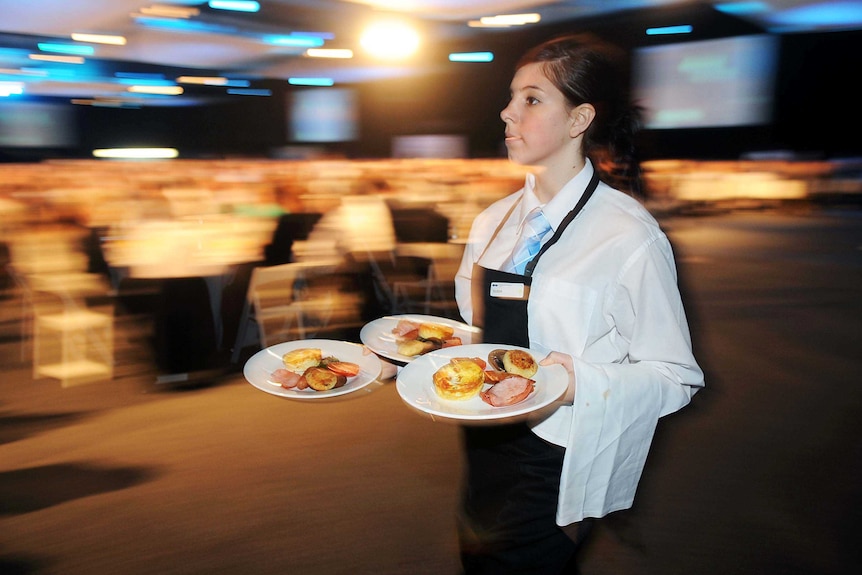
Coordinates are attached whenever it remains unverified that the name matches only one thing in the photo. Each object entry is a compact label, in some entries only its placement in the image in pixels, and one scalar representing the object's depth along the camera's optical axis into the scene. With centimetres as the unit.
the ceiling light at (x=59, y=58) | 963
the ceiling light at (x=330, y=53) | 1130
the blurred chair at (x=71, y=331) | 371
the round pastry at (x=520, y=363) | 101
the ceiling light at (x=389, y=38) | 972
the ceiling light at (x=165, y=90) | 1337
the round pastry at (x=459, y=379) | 98
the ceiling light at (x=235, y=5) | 728
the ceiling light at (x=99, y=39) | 923
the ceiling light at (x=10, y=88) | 1042
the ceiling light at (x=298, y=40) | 951
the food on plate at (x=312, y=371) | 106
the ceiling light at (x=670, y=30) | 995
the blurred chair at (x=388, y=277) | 433
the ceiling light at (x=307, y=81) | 1378
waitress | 99
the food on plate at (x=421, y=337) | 121
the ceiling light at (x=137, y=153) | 1207
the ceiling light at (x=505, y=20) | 973
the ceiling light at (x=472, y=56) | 1136
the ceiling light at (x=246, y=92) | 1416
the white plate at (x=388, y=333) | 123
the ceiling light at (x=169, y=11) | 766
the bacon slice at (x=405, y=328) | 130
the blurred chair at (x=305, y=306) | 398
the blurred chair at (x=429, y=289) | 469
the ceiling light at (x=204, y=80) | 1321
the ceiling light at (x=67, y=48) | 926
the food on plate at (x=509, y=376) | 95
